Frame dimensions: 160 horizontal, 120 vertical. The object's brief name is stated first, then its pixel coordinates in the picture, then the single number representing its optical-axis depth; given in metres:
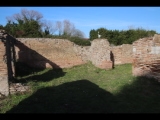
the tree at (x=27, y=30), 17.31
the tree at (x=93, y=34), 19.07
